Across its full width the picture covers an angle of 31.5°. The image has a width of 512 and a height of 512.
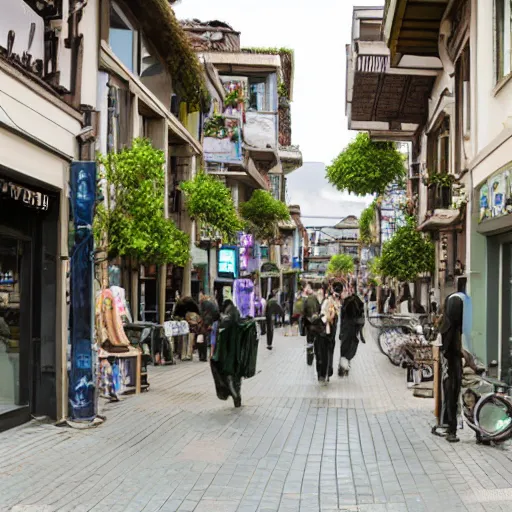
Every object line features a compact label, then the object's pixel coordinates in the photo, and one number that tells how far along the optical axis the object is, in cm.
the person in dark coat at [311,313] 1758
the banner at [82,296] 1107
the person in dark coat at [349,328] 1873
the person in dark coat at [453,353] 1002
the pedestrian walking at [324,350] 1741
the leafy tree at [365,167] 3459
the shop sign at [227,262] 3494
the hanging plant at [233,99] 3741
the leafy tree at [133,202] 1806
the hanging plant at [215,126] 3477
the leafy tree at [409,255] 2820
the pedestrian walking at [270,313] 2836
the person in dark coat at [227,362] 1296
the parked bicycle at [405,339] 1628
